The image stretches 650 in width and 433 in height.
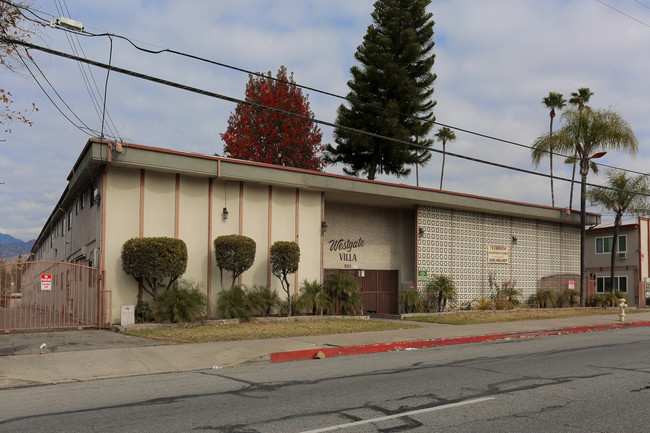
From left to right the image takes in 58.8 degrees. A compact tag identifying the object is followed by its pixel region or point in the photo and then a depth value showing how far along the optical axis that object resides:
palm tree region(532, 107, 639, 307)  28.22
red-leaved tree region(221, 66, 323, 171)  41.47
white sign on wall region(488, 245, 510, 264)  27.62
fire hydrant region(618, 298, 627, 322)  21.08
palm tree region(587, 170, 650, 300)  32.34
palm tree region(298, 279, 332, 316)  20.19
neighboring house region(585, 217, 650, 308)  34.03
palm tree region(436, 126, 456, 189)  54.47
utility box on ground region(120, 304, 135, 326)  16.27
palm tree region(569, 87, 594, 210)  49.47
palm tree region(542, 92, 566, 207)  50.25
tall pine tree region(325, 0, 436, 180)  39.94
